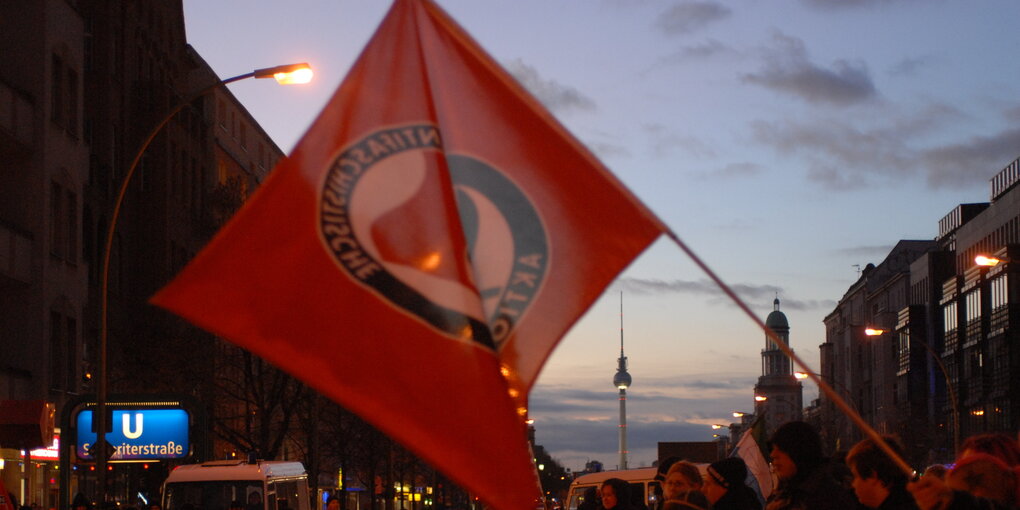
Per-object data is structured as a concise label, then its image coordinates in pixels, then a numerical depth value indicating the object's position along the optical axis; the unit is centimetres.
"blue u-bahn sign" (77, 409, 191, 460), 2656
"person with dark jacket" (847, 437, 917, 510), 697
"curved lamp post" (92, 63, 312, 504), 2327
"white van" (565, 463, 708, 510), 2558
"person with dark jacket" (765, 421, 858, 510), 738
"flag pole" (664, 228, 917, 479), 563
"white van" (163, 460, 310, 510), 2859
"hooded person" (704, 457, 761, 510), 910
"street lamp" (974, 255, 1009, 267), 3495
